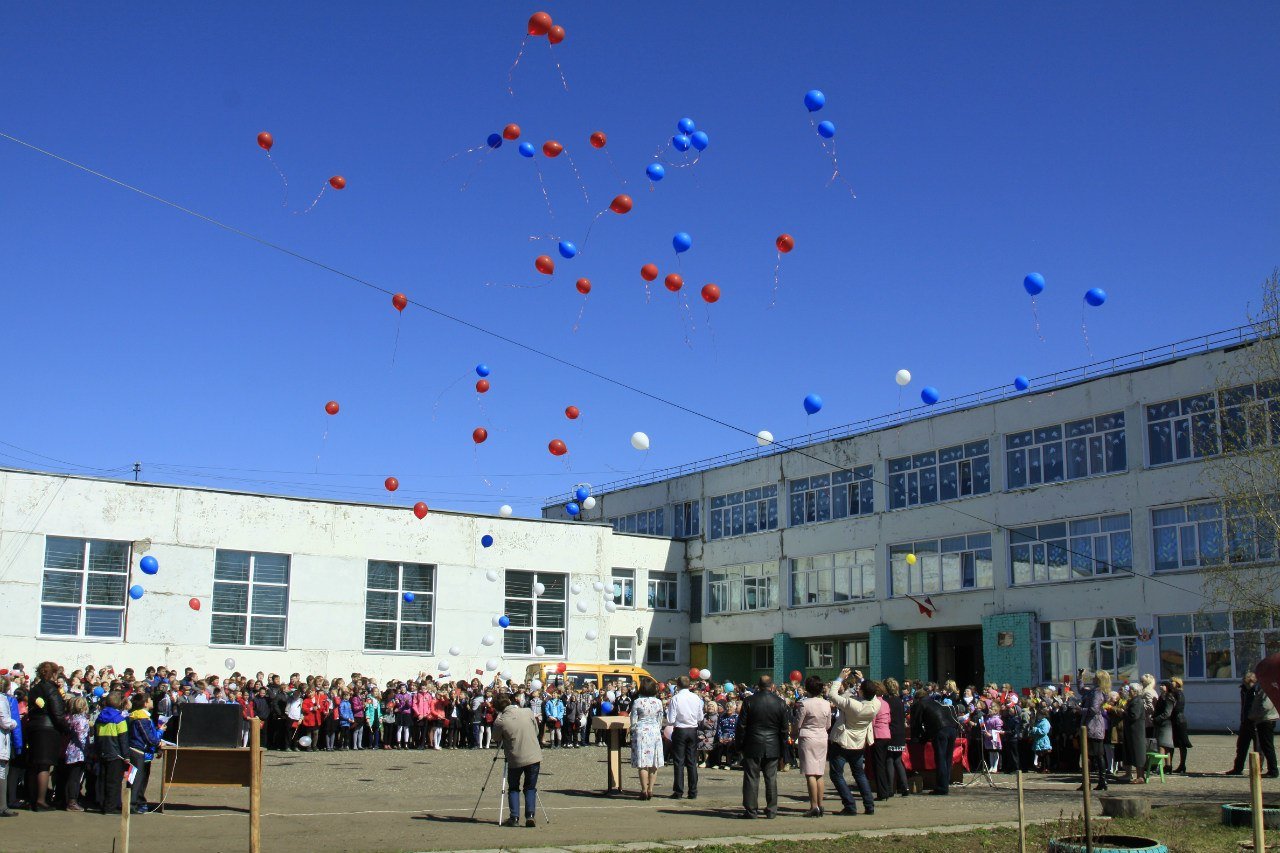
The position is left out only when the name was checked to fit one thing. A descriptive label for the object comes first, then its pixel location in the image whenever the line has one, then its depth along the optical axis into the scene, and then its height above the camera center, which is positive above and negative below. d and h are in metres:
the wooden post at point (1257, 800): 8.85 -0.98
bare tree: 28.41 +3.98
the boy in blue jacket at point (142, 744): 15.13 -1.03
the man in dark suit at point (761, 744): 14.79 -1.00
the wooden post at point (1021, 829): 10.72 -1.42
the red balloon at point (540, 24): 15.15 +7.20
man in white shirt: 17.00 -0.99
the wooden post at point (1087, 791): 10.24 -1.08
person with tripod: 14.15 -1.07
